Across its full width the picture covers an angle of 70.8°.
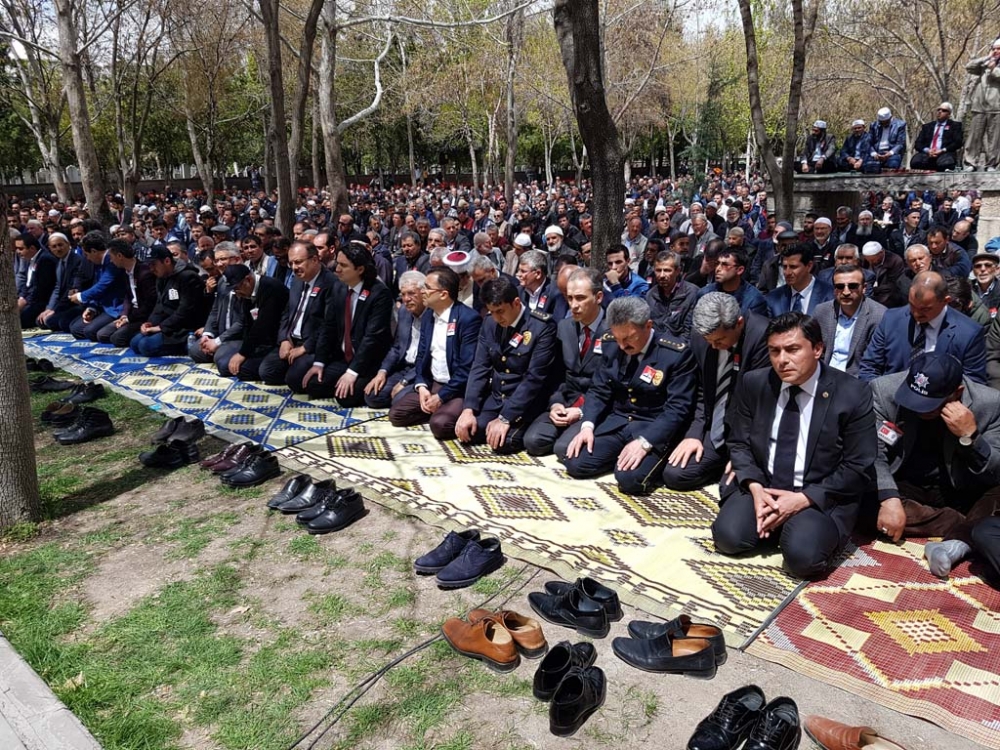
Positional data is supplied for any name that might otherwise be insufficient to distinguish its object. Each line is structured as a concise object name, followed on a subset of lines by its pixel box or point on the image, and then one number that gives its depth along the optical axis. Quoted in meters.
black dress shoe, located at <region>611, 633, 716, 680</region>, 2.90
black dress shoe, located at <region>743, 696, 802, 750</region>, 2.44
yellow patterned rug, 3.49
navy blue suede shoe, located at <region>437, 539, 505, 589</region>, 3.61
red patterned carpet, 2.73
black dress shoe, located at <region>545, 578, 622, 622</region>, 3.29
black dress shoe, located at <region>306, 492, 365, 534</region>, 4.19
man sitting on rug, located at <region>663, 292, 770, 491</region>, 4.47
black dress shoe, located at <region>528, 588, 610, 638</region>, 3.19
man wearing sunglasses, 5.52
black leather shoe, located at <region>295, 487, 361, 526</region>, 4.28
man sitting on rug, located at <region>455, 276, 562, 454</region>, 5.41
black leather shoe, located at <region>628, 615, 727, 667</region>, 2.97
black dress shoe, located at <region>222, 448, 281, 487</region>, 4.85
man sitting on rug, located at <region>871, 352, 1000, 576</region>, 3.70
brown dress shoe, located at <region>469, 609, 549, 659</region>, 3.07
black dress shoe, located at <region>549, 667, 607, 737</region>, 2.63
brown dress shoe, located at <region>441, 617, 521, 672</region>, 3.00
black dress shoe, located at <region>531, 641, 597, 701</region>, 2.80
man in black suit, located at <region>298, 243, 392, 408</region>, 6.65
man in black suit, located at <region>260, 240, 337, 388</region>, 7.02
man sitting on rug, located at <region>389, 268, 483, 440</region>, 5.91
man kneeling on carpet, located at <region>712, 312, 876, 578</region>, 3.56
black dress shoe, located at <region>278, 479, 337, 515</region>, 4.45
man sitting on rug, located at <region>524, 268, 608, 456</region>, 5.18
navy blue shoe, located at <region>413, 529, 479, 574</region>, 3.73
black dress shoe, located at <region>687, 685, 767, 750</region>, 2.47
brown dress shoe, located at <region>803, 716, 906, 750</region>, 2.41
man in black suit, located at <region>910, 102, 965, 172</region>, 13.41
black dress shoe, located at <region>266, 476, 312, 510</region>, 4.51
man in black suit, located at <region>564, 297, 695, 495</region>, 4.62
